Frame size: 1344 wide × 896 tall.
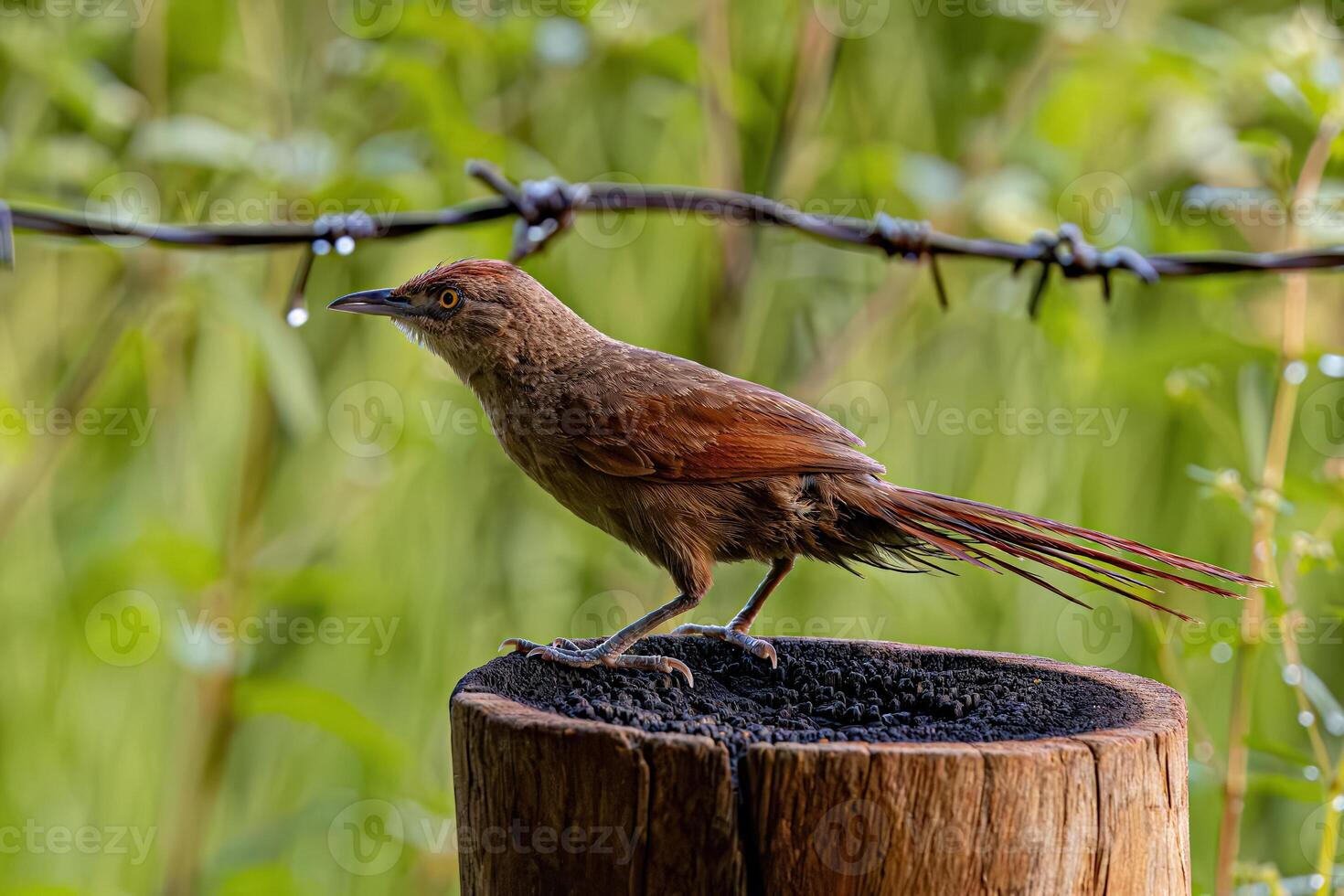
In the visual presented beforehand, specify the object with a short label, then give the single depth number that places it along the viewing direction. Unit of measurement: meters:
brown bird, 4.06
